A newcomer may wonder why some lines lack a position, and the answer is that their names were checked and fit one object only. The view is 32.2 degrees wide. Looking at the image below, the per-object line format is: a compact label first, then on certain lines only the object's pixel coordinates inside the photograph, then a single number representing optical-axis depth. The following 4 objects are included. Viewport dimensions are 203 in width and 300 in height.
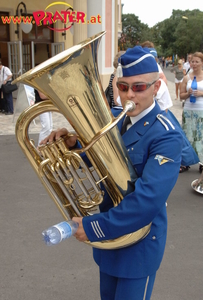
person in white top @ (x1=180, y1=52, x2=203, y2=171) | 4.79
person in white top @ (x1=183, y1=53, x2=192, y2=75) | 11.91
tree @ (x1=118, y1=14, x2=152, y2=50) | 59.23
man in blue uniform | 1.39
